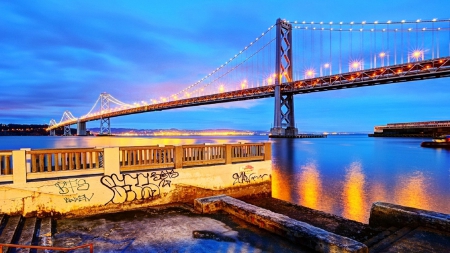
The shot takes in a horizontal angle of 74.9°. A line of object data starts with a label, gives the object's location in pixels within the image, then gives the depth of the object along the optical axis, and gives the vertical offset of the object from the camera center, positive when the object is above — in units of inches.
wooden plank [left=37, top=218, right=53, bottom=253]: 214.4 -80.9
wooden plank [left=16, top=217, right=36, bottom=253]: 198.0 -78.3
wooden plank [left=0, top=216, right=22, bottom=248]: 208.2 -74.5
